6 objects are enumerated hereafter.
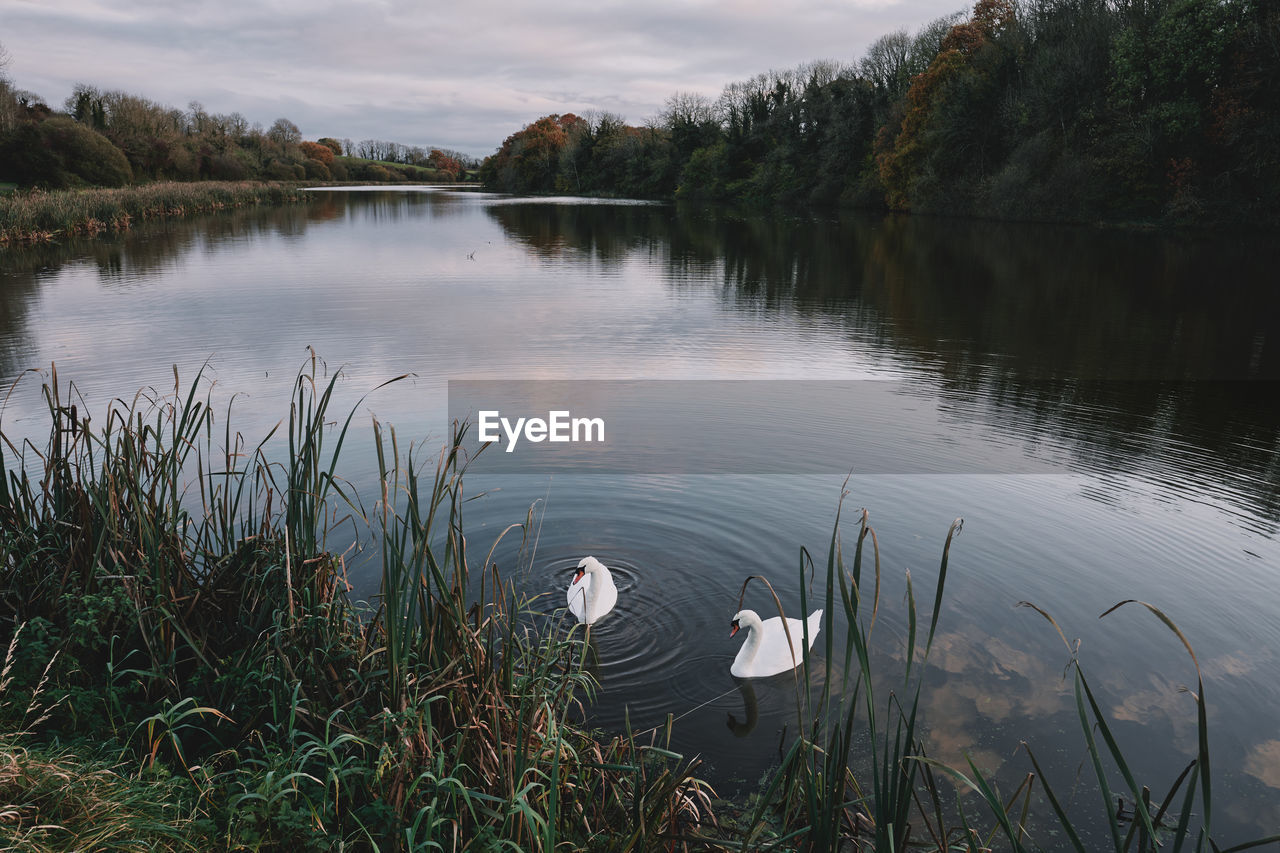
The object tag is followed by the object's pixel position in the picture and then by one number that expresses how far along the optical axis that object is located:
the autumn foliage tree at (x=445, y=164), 146.00
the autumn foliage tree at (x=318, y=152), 105.88
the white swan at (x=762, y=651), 4.59
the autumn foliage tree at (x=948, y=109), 39.19
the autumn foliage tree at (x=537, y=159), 92.38
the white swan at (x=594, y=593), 4.98
